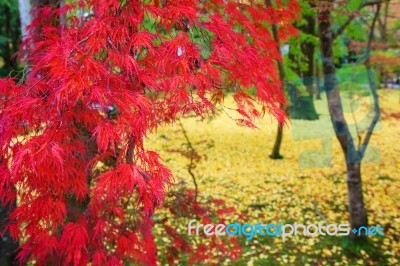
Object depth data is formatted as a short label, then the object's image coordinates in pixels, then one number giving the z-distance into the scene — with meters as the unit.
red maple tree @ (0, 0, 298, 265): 1.89
